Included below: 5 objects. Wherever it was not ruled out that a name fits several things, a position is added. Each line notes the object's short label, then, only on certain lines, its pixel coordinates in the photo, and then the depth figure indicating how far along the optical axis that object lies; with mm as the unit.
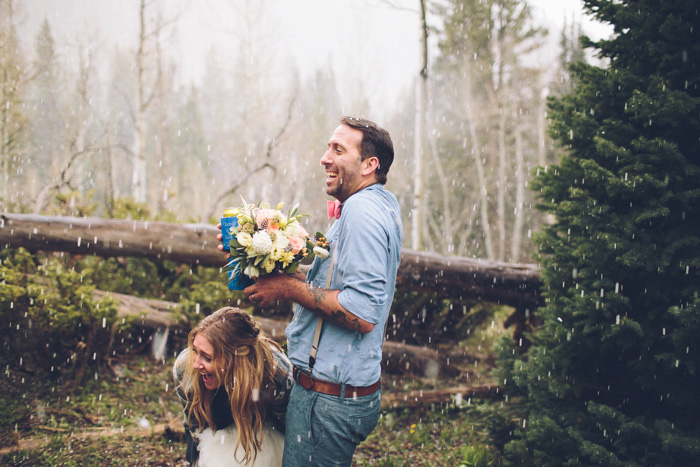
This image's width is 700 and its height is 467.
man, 1841
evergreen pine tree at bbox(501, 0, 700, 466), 2793
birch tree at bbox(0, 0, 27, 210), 16709
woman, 2477
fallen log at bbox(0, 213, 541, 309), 5211
